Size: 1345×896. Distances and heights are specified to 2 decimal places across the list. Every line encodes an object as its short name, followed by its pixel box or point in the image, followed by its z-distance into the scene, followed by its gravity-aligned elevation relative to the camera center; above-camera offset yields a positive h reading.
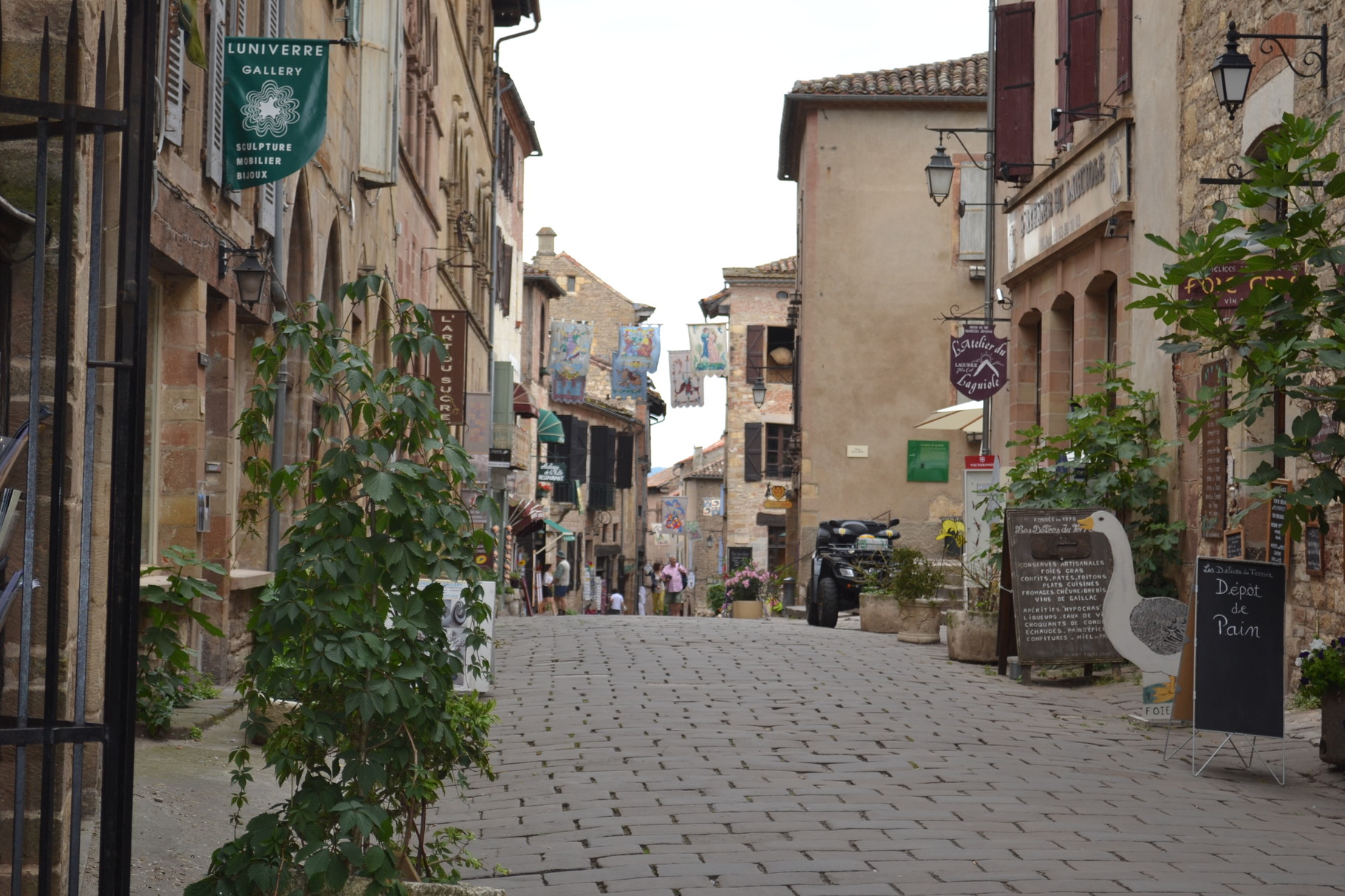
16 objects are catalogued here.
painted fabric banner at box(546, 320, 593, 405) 49.38 +4.32
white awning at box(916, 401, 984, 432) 21.94 +1.24
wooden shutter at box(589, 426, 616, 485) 56.34 +1.63
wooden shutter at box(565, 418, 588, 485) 54.03 +1.86
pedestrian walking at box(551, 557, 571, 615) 48.43 -2.33
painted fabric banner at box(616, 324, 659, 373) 52.06 +4.96
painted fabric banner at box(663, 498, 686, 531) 65.62 -0.39
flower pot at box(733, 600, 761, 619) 30.66 -1.89
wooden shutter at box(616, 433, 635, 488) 58.25 +1.57
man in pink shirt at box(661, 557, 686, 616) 53.53 -2.37
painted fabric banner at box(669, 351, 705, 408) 52.47 +3.84
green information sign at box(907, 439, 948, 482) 31.34 +0.92
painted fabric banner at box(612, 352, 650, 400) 52.50 +3.96
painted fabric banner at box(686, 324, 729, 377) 51.81 +4.92
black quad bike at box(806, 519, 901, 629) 21.92 -0.76
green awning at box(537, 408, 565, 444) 44.09 +2.05
